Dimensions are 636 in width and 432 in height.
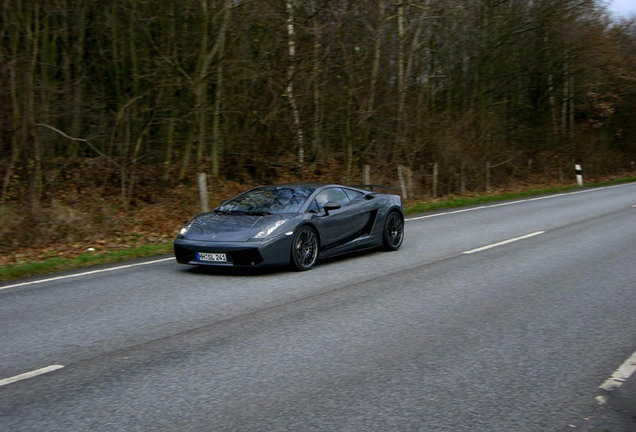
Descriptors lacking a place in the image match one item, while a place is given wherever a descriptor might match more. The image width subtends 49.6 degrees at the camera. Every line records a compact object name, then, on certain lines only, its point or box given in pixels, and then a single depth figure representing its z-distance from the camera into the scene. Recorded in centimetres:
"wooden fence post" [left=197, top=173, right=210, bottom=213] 1681
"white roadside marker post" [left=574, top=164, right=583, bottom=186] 3512
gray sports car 959
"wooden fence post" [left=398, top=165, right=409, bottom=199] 2433
